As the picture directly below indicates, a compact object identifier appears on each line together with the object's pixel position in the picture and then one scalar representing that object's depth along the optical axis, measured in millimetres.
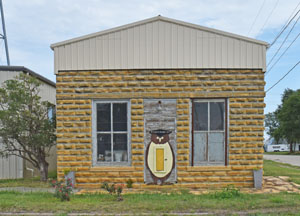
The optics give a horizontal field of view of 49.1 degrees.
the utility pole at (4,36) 17531
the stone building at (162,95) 10062
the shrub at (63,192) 8203
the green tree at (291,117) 46009
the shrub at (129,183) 10008
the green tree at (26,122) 11250
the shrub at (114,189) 8258
